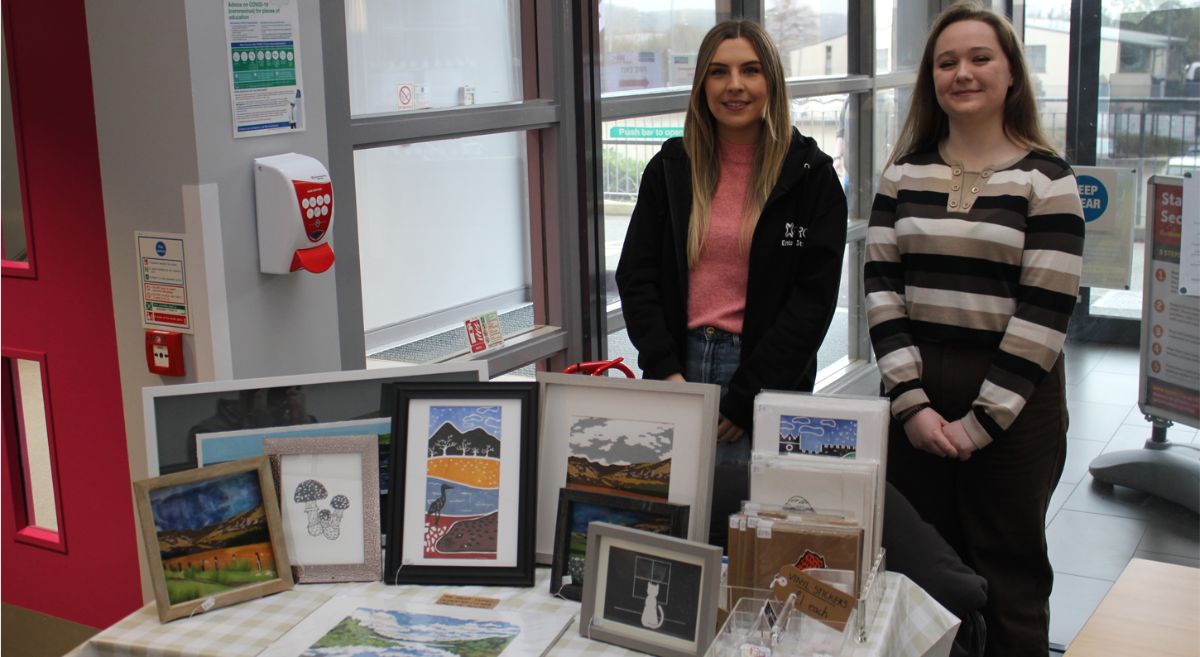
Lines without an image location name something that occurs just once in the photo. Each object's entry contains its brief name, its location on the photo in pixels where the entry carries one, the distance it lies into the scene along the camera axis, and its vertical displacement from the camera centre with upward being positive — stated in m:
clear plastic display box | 1.60 -0.69
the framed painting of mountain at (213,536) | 1.83 -0.62
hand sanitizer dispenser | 2.41 -0.16
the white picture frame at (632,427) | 1.85 -0.48
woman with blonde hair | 2.53 -0.28
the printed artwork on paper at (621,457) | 1.87 -0.52
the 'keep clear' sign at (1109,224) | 3.22 -0.31
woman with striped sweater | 2.46 -0.37
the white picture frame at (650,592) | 1.66 -0.66
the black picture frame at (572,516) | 1.82 -0.60
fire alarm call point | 2.46 -0.45
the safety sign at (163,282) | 2.43 -0.30
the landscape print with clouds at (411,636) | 1.69 -0.73
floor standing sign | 3.08 -0.54
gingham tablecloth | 1.71 -0.73
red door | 2.57 -0.51
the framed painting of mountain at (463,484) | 1.91 -0.58
